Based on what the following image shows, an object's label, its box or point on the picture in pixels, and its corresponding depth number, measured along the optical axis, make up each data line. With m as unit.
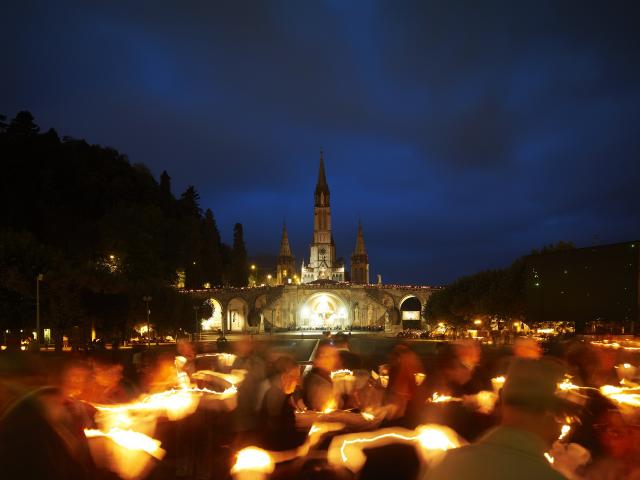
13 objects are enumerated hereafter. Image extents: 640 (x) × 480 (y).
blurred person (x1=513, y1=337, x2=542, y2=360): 10.05
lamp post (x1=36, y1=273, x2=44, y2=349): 33.13
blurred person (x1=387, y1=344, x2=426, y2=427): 7.65
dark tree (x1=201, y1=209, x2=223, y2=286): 100.25
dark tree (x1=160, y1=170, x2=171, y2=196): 98.00
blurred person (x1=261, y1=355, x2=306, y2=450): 6.29
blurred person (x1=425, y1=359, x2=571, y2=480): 2.56
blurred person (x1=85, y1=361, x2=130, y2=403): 7.50
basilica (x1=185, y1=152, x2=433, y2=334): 98.19
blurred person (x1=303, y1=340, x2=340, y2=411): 8.18
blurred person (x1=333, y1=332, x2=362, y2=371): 10.40
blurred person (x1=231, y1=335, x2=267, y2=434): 6.78
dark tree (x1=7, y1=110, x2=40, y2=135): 75.38
